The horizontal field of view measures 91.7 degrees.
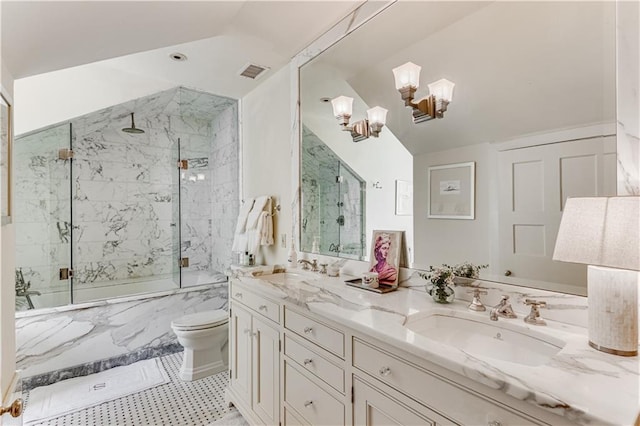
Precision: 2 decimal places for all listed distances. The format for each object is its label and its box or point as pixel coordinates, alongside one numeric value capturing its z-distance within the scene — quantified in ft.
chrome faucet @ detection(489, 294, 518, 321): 3.77
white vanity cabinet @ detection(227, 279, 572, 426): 2.70
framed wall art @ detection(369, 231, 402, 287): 5.33
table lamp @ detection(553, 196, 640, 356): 2.66
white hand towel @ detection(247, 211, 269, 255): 8.50
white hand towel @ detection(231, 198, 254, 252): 9.16
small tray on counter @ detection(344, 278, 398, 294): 5.07
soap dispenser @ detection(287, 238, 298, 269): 7.67
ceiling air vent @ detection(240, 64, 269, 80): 8.22
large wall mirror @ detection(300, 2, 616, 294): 3.54
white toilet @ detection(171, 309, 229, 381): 7.94
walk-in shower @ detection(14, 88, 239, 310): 9.71
